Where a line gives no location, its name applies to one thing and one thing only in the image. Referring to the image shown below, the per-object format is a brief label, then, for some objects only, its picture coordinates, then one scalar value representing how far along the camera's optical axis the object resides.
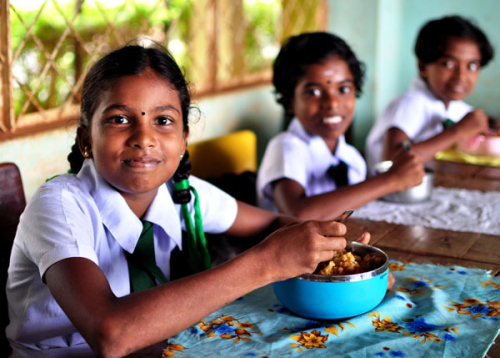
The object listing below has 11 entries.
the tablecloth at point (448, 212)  1.50
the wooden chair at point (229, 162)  1.91
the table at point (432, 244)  1.24
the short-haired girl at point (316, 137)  1.62
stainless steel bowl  1.67
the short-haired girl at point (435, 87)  2.21
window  1.70
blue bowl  0.92
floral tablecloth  0.86
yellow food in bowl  0.99
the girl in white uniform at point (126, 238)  0.86
